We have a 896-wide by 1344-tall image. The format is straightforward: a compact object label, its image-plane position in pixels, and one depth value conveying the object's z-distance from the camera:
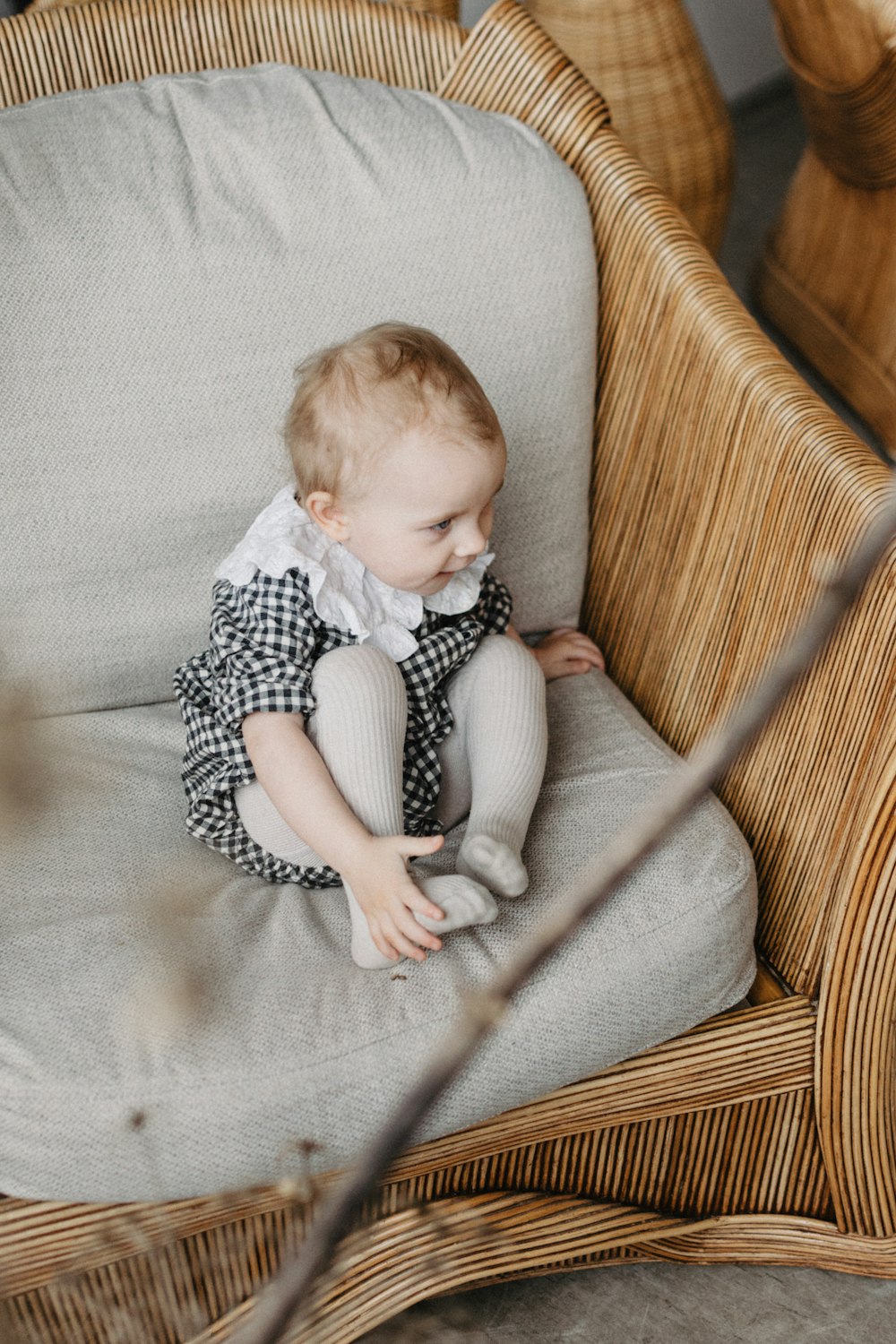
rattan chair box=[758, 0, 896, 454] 1.88
